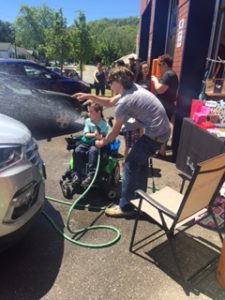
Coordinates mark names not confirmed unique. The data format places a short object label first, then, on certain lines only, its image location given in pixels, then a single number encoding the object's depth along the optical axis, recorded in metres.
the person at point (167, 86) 5.44
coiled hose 3.09
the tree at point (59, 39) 37.66
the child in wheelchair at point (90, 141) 3.98
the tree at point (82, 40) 34.22
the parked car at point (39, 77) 7.60
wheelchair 3.99
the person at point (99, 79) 14.30
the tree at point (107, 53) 51.00
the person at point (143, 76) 7.36
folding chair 2.44
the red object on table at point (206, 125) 4.34
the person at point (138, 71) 7.37
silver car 2.36
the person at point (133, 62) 8.65
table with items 4.06
